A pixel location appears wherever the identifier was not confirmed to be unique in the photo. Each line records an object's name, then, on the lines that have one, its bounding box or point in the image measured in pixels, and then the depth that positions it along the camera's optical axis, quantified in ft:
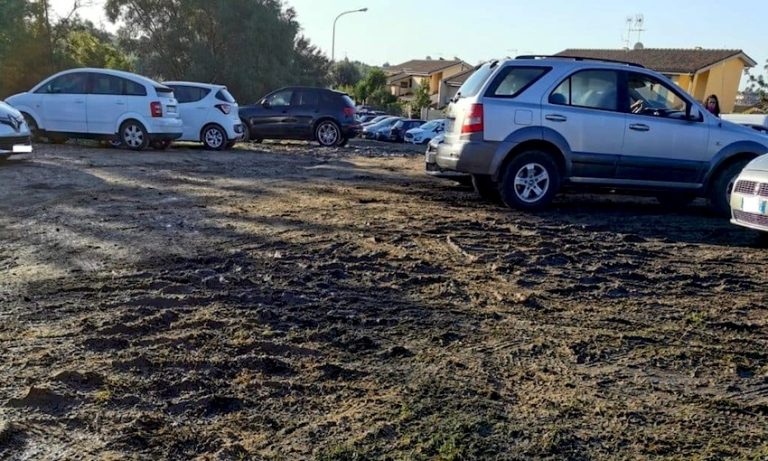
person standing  41.09
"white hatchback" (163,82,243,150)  50.31
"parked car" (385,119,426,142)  105.40
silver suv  24.94
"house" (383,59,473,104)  239.50
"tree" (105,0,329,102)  119.44
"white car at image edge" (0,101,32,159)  32.42
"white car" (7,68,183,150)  43.88
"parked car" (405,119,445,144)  97.77
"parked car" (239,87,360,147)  58.44
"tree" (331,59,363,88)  223.71
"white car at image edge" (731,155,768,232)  20.25
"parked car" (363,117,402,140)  107.30
